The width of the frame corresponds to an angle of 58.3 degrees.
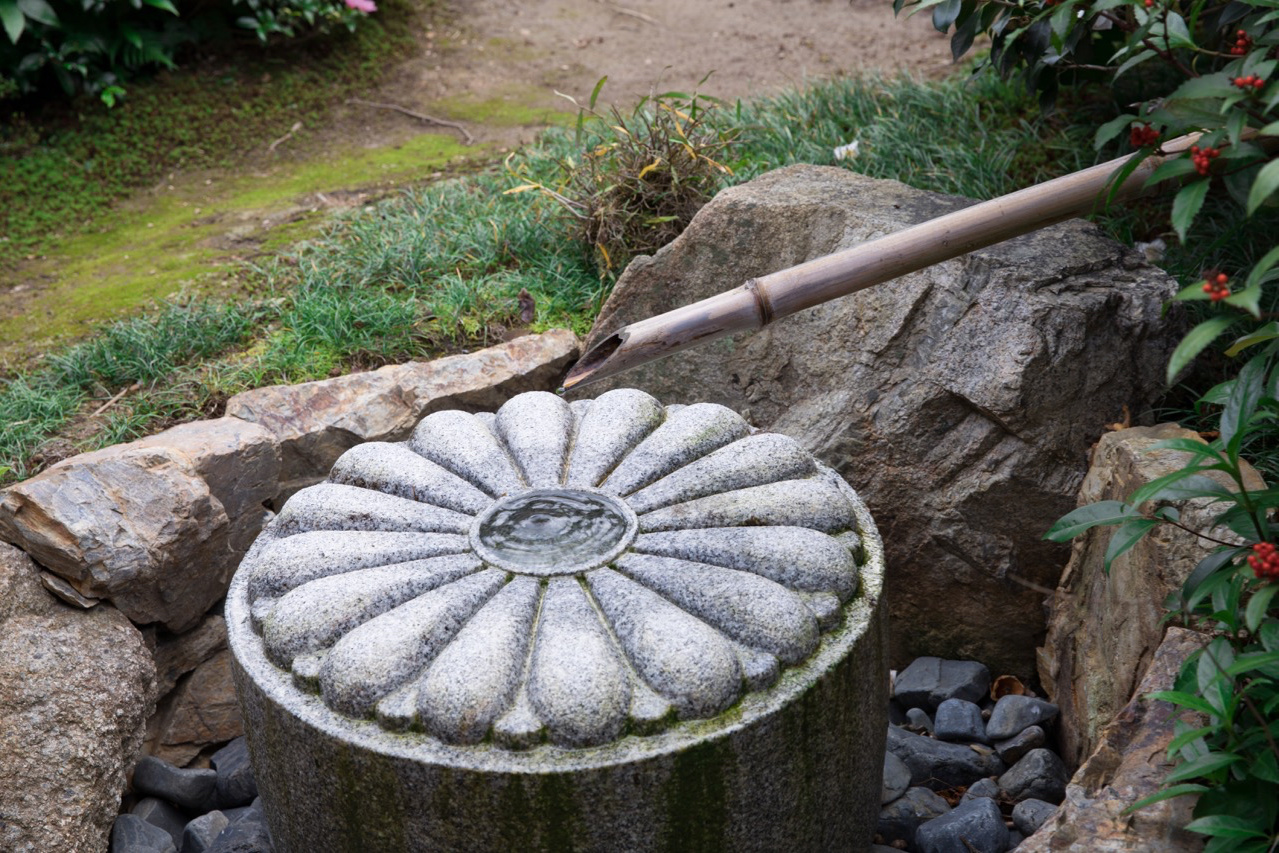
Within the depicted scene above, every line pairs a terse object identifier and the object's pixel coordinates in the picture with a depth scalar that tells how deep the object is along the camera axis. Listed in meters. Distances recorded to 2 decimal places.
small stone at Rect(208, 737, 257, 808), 3.32
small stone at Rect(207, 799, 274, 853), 2.99
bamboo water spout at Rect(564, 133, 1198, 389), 2.50
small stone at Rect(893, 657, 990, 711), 3.46
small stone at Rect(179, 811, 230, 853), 3.11
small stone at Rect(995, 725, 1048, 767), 3.21
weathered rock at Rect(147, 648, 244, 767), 3.50
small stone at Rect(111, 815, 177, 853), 3.04
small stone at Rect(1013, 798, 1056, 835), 2.94
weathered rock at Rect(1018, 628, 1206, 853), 2.11
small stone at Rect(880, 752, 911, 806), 3.10
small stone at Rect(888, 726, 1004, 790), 3.20
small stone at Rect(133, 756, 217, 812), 3.29
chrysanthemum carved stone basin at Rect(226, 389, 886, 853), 2.12
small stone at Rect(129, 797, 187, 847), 3.22
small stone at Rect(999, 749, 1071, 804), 3.07
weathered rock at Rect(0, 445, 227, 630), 3.12
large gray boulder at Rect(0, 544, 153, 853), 2.88
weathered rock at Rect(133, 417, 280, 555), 3.51
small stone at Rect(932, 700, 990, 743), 3.32
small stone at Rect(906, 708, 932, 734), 3.42
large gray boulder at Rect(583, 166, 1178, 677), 3.32
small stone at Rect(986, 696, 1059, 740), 3.28
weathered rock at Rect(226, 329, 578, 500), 3.86
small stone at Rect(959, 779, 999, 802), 3.10
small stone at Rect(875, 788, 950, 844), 2.98
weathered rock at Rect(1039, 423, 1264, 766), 2.75
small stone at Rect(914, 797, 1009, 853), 2.87
